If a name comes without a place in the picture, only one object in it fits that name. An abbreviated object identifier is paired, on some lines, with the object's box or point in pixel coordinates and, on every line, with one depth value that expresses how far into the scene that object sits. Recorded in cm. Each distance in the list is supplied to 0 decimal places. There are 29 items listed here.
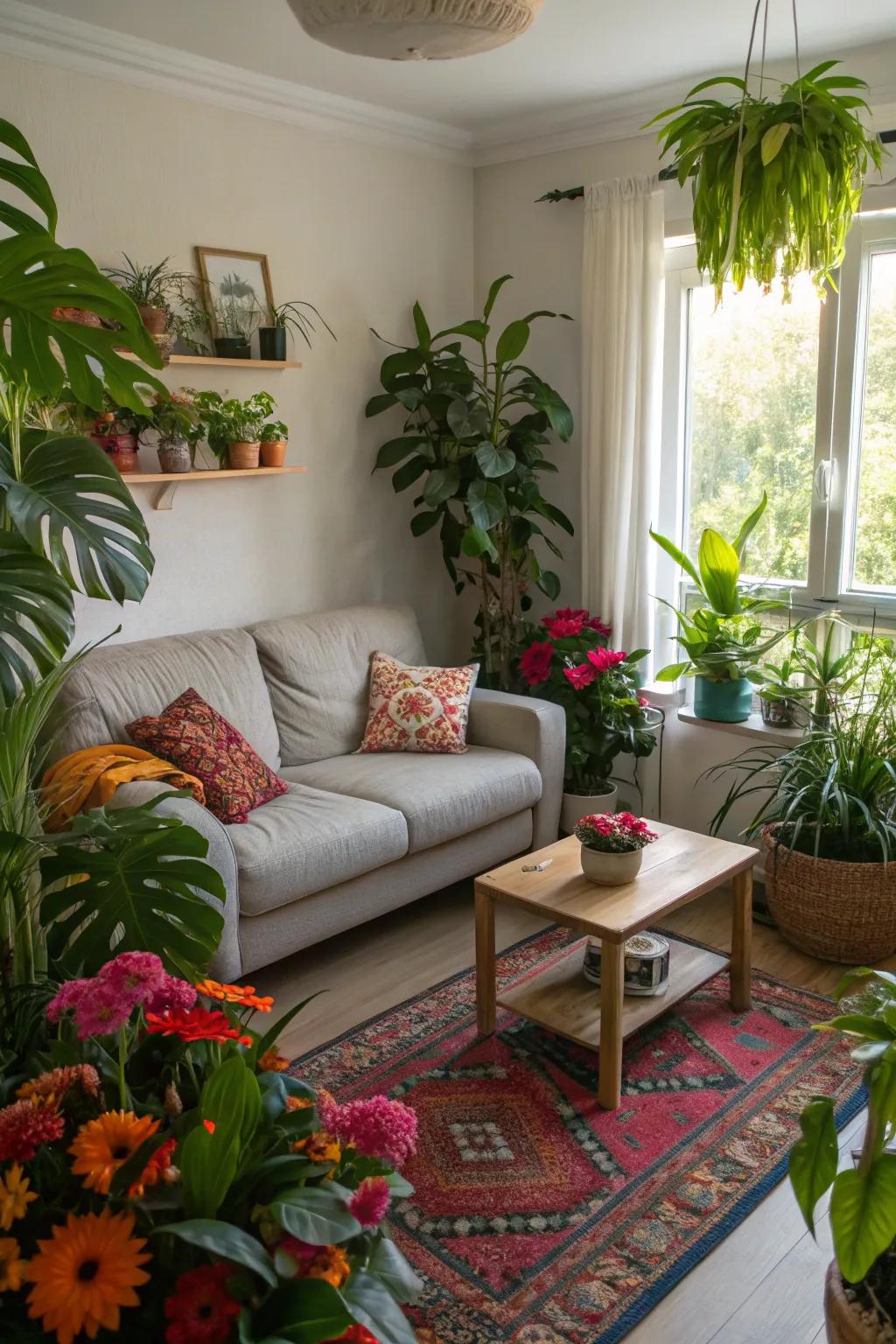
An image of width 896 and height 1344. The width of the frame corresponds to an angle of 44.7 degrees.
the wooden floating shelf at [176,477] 326
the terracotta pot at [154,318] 319
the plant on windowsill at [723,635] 366
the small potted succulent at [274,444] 360
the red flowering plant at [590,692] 377
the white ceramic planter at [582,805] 389
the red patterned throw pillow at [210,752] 303
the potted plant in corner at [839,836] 305
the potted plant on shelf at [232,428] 345
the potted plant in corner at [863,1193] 140
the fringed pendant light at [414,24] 172
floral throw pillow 368
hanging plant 193
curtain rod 364
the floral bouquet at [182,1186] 102
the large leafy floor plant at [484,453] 387
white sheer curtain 382
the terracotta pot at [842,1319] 144
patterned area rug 201
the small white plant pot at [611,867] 265
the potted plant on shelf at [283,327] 363
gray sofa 288
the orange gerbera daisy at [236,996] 143
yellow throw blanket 275
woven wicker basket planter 304
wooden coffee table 248
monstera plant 168
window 348
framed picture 354
